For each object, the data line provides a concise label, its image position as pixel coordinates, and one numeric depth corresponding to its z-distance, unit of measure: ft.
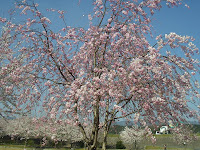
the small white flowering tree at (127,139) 123.48
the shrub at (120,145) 125.81
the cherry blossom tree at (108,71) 20.11
